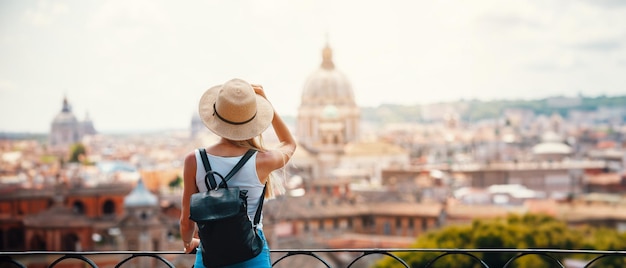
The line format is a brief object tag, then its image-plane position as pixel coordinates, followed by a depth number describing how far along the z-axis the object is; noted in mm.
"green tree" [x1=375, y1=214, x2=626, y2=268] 26641
